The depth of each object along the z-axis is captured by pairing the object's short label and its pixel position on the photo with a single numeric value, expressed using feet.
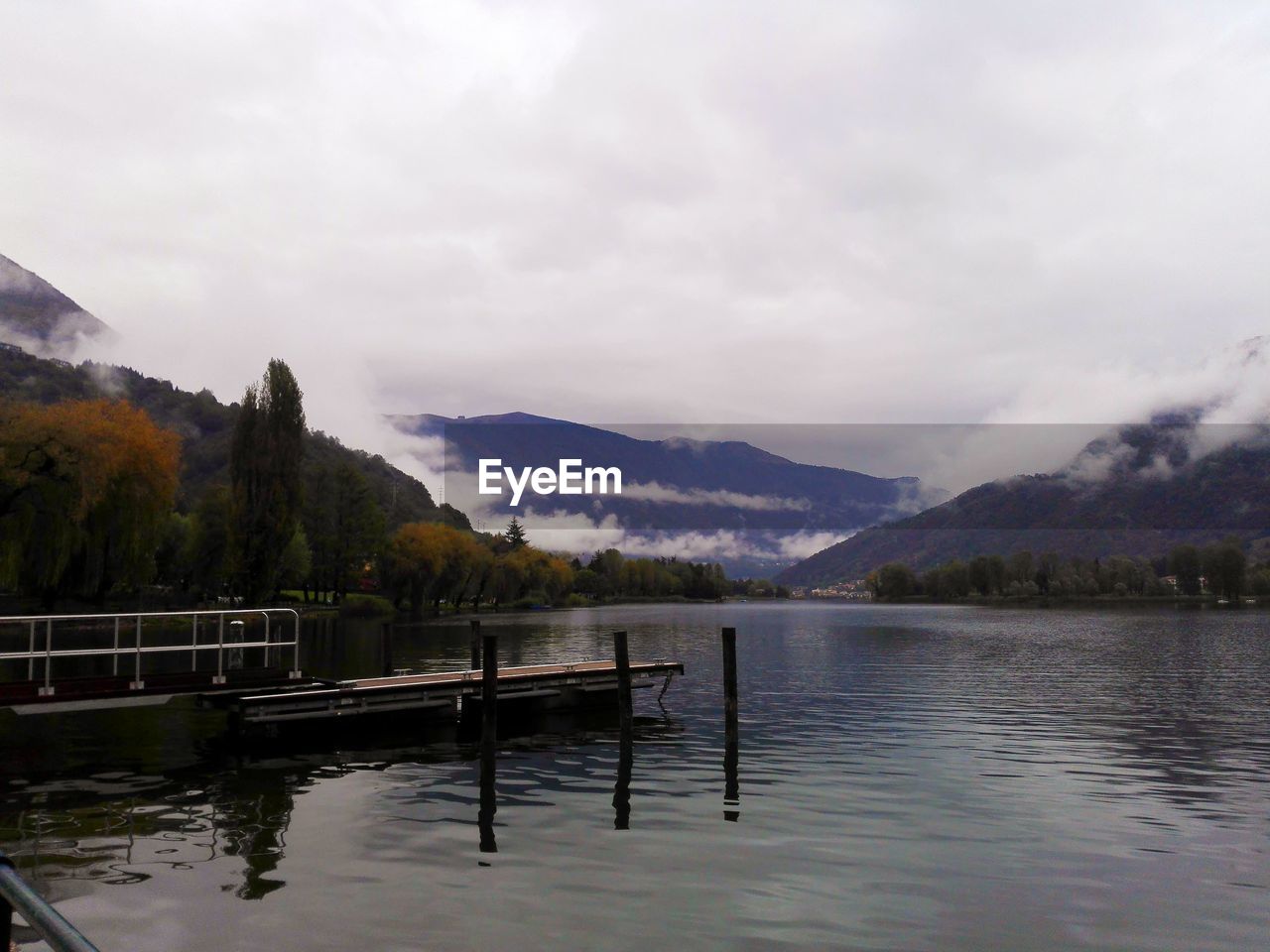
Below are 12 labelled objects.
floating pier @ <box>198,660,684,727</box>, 89.25
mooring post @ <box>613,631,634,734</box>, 89.35
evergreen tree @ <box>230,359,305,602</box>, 280.72
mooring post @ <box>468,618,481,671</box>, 134.62
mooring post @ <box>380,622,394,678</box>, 128.52
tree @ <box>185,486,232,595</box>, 317.63
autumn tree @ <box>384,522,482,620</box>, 418.72
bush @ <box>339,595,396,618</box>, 415.89
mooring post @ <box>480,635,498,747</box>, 80.53
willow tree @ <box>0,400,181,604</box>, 173.47
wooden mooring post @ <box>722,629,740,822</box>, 72.43
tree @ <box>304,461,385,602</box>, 390.32
